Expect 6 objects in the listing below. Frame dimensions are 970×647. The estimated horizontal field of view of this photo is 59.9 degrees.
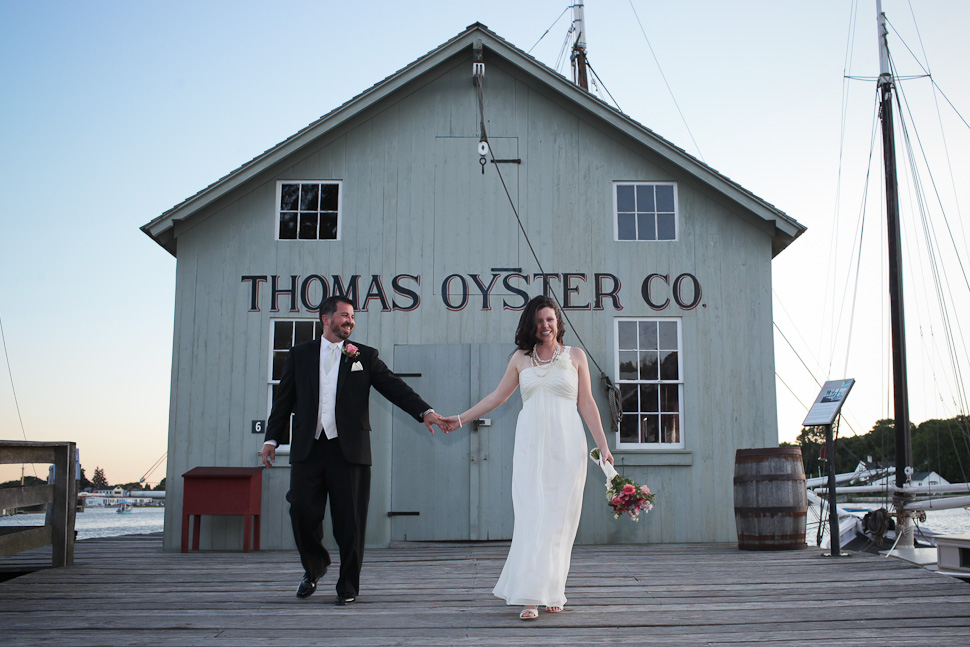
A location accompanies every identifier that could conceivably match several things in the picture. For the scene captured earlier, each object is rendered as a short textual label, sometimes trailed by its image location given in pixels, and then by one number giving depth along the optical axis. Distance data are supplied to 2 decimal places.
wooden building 10.12
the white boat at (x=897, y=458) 15.04
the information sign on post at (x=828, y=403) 7.93
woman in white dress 5.19
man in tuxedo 5.80
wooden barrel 8.62
